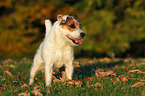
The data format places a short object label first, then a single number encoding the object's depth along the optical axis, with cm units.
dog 422
